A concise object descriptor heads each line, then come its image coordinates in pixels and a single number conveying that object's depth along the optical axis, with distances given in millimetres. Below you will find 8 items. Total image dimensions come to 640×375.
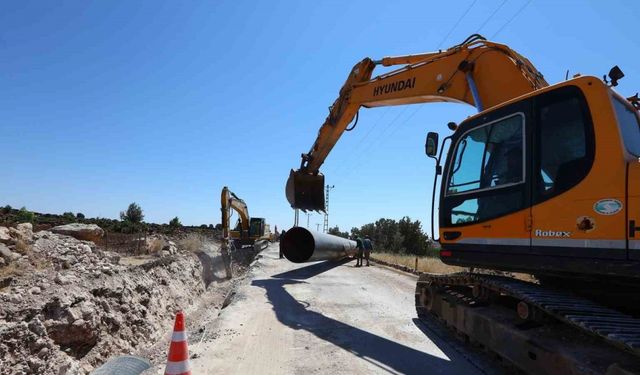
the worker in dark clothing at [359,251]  18641
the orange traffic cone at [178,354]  3871
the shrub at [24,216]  22008
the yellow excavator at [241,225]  19719
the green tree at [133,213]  59819
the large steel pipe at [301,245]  13719
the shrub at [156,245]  18094
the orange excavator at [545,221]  3670
